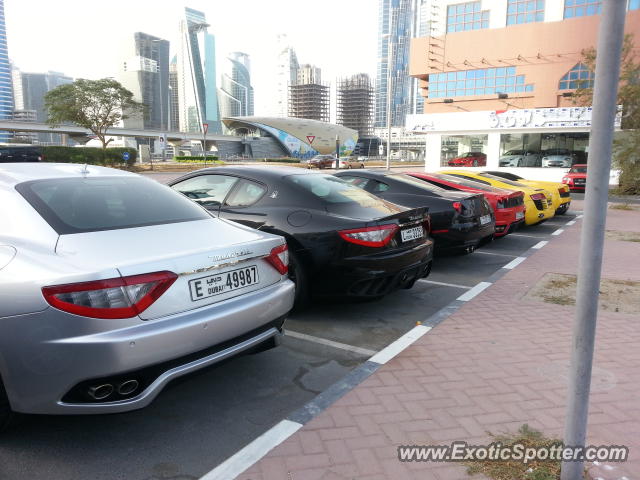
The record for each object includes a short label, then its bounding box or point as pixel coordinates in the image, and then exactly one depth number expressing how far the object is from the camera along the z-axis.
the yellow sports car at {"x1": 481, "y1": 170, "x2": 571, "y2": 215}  13.14
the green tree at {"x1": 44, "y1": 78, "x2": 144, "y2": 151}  49.00
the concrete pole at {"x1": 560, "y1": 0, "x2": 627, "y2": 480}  1.89
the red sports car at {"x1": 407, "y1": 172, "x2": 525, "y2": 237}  8.59
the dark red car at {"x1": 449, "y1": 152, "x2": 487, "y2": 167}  32.41
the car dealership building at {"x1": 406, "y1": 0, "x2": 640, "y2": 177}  30.28
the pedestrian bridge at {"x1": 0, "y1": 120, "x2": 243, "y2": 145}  81.75
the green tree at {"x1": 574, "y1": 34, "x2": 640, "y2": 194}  19.89
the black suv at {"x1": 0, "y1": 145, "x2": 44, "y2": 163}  25.16
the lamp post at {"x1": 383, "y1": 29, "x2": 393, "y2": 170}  27.88
